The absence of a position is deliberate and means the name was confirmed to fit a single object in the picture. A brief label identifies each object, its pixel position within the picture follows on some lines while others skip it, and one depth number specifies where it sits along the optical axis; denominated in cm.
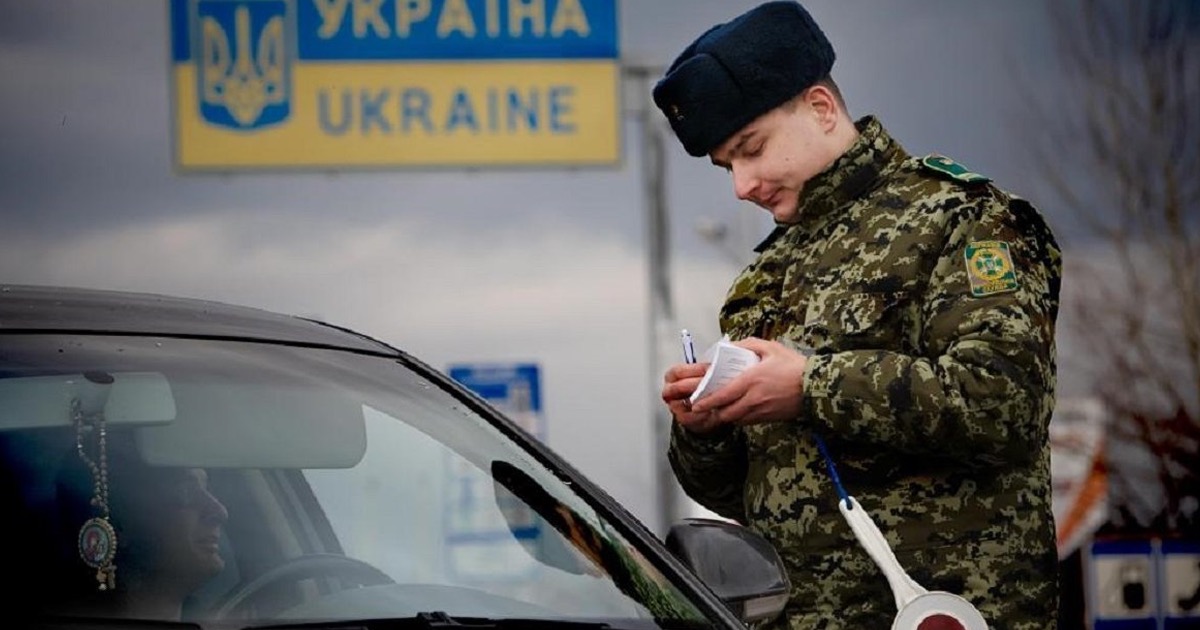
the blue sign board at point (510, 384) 2433
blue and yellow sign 1991
